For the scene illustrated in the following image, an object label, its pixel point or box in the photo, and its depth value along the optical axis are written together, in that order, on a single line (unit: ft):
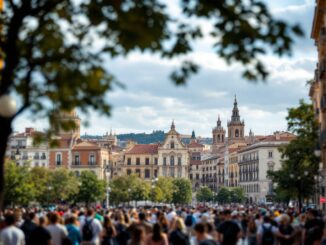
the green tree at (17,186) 233.14
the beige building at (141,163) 600.80
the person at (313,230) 49.55
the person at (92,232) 62.80
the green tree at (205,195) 600.39
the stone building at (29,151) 468.79
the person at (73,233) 61.36
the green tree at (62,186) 329.52
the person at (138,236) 45.65
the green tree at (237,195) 530.27
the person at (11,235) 48.62
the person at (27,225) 64.03
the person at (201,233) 45.84
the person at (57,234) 56.13
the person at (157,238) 47.85
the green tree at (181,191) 493.77
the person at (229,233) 61.31
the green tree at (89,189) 336.49
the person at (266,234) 68.74
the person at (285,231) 68.03
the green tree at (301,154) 178.60
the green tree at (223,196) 540.52
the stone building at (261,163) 503.20
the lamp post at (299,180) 187.83
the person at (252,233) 75.84
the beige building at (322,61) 174.60
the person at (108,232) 64.44
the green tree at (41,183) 289.47
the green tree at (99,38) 34.12
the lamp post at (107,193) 361.32
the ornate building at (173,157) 590.55
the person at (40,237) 50.39
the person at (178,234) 57.62
